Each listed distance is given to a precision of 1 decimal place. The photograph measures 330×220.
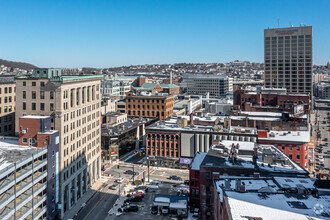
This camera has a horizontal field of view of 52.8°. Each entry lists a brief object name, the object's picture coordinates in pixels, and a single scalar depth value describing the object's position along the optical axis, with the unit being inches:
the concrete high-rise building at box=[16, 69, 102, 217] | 2620.6
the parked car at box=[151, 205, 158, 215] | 2737.5
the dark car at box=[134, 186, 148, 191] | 3274.6
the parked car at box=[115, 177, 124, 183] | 3503.0
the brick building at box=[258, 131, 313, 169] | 3444.9
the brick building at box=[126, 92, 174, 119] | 5797.2
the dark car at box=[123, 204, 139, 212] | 2773.1
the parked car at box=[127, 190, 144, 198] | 3070.9
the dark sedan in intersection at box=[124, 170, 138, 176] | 3770.7
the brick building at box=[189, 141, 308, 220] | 2283.5
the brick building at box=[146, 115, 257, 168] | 3774.6
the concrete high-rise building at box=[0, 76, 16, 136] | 3164.4
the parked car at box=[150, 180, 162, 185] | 3435.0
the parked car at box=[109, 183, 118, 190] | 3316.4
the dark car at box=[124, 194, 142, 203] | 2979.8
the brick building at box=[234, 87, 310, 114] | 5649.6
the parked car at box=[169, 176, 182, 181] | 3592.5
